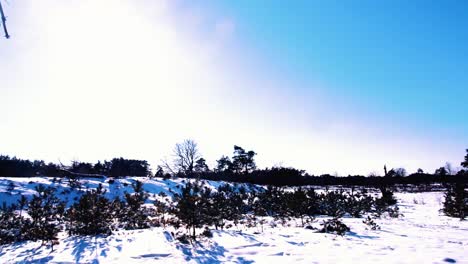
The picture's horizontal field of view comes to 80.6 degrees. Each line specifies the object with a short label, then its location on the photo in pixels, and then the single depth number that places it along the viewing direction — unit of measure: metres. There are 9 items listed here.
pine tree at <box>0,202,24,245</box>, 9.32
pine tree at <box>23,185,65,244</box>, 8.16
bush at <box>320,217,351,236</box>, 9.03
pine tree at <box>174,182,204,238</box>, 8.70
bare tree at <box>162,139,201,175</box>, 44.50
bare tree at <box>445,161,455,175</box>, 78.24
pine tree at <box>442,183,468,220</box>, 15.43
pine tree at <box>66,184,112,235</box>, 9.66
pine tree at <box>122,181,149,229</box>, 11.26
